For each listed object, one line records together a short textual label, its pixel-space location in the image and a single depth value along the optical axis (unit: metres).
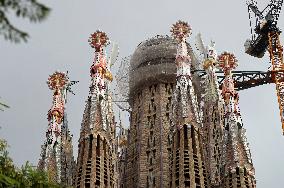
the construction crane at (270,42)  54.31
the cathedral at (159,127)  35.62
